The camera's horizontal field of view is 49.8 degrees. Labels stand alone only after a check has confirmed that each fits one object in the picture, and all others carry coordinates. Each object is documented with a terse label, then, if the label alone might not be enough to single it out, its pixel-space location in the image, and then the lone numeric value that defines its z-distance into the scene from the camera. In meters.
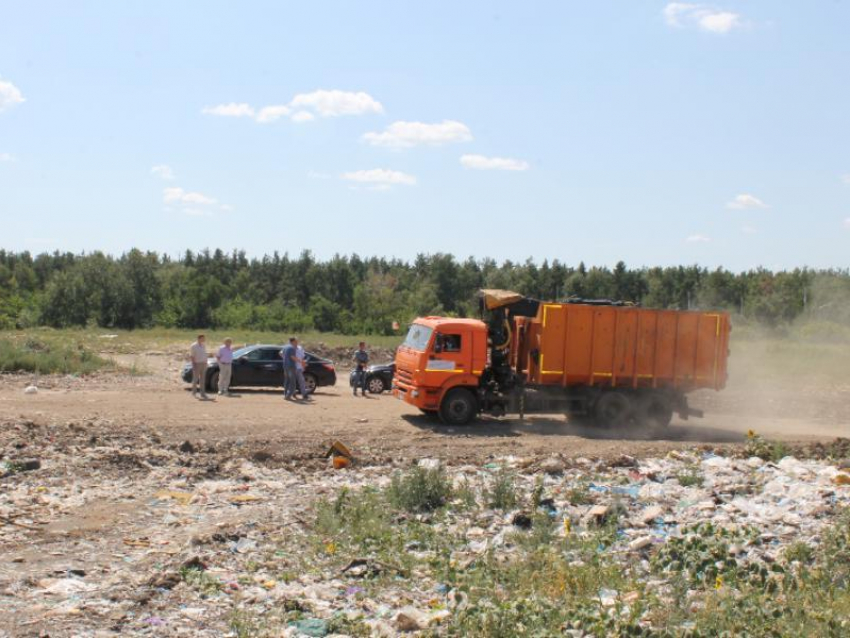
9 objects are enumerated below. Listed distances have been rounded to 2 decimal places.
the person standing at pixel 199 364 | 23.25
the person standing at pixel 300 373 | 24.17
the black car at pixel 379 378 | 26.53
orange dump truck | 20.17
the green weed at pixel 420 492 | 11.47
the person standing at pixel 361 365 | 26.11
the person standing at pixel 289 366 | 24.02
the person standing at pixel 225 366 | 24.08
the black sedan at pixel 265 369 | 25.80
